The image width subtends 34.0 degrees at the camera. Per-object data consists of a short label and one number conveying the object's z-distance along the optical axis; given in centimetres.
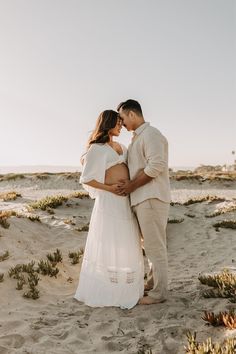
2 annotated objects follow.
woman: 597
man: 571
